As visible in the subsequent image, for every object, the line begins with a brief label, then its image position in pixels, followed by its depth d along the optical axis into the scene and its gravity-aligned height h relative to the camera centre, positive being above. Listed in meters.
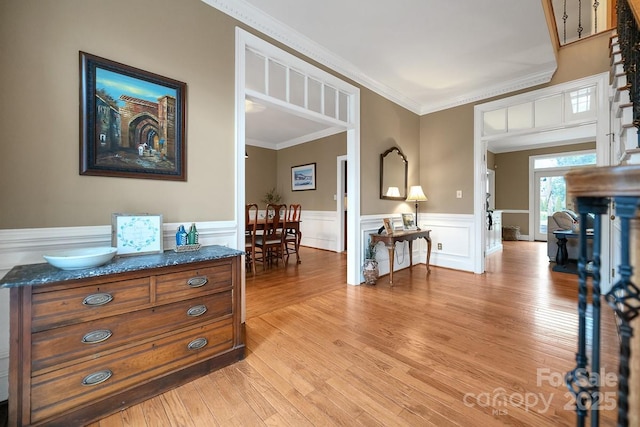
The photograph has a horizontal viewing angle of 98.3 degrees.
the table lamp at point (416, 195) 4.25 +0.26
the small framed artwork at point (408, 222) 4.23 -0.16
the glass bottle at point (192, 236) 1.95 -0.17
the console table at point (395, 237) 3.60 -0.35
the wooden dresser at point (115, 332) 1.22 -0.63
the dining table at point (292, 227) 4.31 -0.26
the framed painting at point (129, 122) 1.68 +0.59
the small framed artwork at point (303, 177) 6.49 +0.83
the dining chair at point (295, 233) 4.87 -0.40
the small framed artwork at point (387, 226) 3.64 -0.19
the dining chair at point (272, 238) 4.39 -0.43
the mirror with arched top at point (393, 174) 4.00 +0.57
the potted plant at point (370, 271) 3.53 -0.76
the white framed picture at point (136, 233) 1.68 -0.14
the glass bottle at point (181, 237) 1.90 -0.18
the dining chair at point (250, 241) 4.00 -0.44
